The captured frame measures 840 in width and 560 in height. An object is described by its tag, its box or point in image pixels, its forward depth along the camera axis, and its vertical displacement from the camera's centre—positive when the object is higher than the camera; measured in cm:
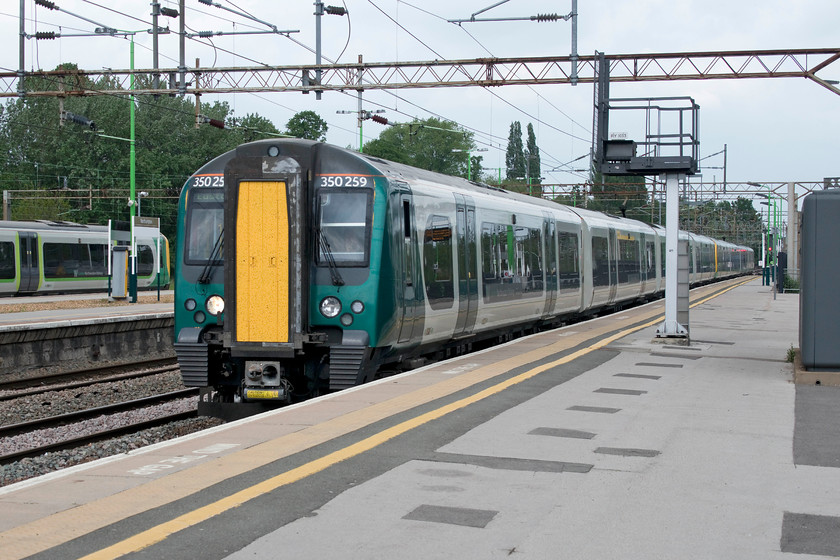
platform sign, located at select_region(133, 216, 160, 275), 4425 +129
